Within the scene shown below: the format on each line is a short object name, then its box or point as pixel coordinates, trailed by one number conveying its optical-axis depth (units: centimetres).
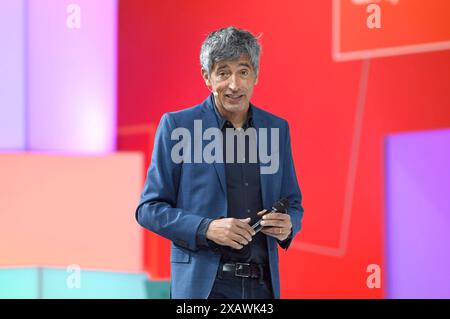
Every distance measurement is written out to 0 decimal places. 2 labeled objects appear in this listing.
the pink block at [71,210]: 732
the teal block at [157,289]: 757
